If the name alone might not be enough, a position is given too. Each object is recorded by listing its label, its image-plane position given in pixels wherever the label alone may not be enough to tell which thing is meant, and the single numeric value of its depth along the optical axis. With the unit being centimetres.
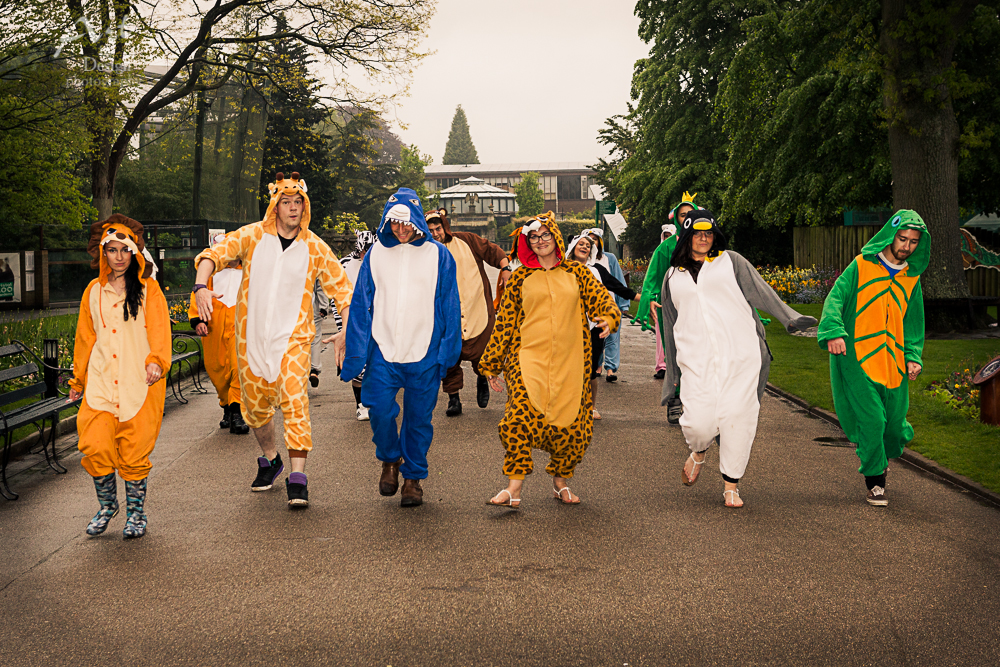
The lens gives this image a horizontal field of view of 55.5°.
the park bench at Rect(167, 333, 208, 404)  1260
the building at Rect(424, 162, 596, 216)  15962
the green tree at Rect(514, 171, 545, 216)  12850
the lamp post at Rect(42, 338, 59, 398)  901
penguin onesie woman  624
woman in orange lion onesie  570
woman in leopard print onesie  612
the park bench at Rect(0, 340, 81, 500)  713
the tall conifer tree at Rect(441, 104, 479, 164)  18088
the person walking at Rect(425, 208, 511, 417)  1013
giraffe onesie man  640
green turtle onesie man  636
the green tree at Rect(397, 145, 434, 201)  9861
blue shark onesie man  633
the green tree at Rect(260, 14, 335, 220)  4000
